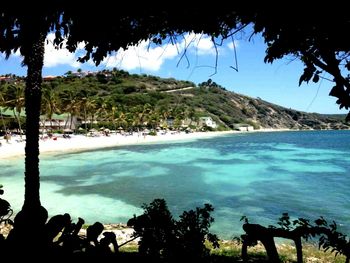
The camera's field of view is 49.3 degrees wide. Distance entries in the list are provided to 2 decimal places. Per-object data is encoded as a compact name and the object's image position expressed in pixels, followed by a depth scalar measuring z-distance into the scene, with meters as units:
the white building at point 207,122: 156.50
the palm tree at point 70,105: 88.61
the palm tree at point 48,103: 73.25
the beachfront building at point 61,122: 93.10
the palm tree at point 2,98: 63.34
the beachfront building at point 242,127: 180.00
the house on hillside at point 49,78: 179.48
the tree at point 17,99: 63.94
